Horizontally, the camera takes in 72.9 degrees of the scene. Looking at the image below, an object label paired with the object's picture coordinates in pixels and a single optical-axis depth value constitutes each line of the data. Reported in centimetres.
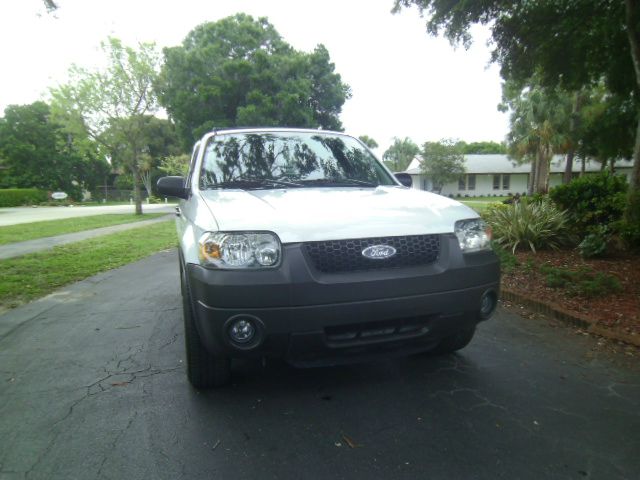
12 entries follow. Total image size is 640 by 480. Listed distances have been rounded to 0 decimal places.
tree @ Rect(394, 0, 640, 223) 725
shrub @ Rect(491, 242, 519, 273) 638
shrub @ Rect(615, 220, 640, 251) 622
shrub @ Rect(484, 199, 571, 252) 739
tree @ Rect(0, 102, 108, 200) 4812
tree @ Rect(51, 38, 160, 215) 2017
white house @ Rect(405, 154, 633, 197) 4434
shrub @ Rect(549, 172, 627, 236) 764
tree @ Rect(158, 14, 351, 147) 2228
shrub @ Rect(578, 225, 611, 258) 641
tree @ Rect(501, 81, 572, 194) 2419
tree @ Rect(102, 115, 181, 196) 4975
